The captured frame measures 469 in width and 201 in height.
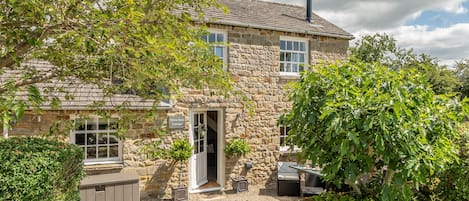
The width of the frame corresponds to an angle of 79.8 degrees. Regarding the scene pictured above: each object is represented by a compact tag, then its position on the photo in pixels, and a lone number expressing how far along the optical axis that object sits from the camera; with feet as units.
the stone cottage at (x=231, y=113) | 26.73
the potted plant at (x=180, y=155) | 27.96
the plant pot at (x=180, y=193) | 28.32
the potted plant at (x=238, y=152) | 31.37
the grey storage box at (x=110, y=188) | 21.45
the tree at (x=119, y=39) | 8.53
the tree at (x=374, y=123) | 12.52
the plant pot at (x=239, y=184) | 31.32
